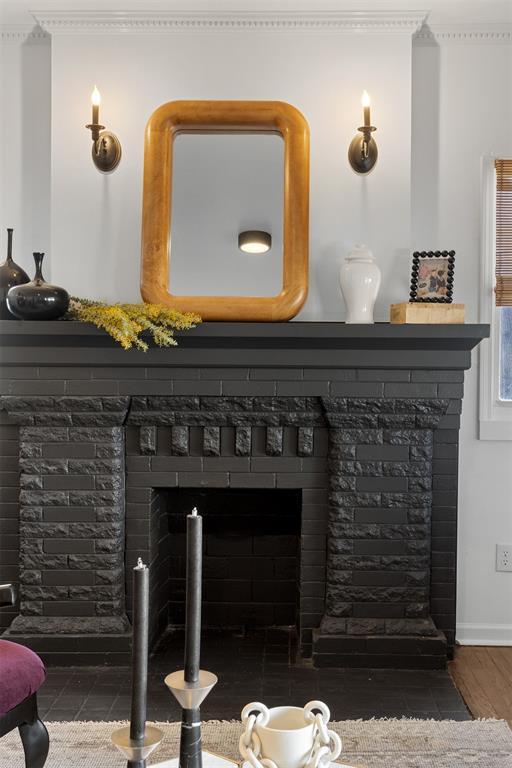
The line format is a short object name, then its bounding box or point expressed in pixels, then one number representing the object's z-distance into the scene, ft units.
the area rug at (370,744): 7.07
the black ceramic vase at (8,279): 9.53
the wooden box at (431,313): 9.14
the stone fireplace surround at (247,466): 9.34
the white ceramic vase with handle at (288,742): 3.89
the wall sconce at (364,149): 9.57
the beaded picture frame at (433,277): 9.41
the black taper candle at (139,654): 3.13
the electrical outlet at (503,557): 10.37
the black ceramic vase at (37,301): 9.00
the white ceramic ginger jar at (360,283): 9.30
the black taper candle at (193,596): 3.43
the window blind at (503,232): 10.12
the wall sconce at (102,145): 9.62
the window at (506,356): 10.36
